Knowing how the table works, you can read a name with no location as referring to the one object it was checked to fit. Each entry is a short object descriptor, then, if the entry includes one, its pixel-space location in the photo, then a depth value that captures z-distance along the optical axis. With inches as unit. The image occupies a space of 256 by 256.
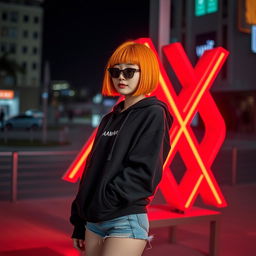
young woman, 89.0
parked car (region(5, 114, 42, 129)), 1455.5
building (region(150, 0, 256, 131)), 1384.1
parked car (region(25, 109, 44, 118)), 1868.8
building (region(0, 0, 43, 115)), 3253.0
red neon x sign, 190.9
